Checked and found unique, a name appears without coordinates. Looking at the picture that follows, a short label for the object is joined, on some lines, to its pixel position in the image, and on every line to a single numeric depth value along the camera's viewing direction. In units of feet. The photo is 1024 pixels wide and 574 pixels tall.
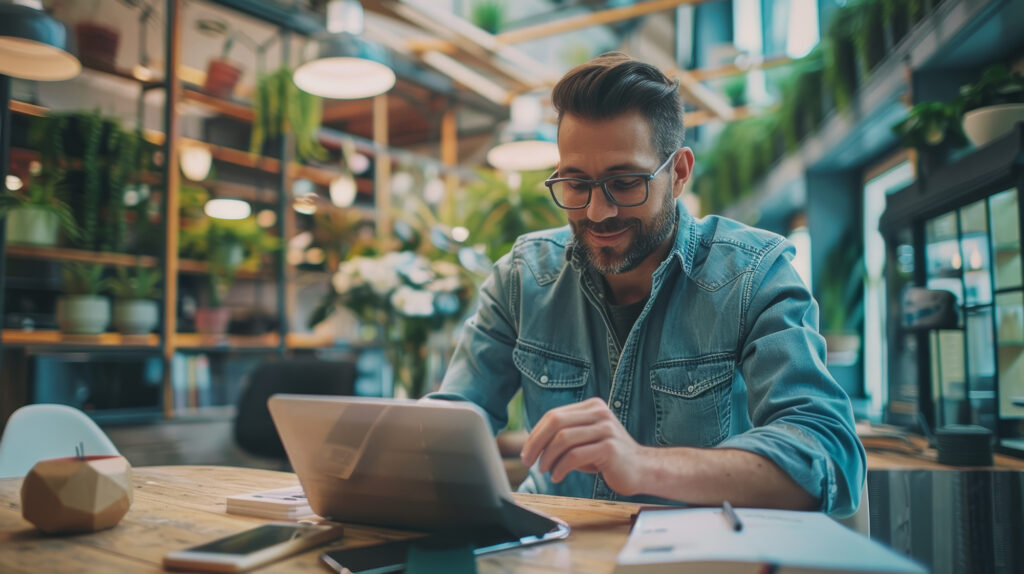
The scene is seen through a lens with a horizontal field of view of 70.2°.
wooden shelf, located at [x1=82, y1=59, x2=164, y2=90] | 13.87
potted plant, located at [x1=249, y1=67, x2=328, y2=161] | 16.31
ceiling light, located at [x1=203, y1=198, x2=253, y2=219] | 16.47
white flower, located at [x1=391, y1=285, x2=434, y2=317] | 10.66
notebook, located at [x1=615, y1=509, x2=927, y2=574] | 2.12
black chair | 12.49
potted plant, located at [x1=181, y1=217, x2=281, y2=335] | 15.74
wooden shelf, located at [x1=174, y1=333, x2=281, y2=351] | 15.21
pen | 2.55
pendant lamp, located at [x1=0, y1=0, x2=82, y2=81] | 8.88
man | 3.32
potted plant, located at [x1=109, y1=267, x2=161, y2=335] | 13.52
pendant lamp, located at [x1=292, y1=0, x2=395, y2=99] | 10.84
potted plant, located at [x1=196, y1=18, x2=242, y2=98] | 16.06
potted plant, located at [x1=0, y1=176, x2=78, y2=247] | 12.23
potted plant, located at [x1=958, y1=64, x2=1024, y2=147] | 7.39
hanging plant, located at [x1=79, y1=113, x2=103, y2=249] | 12.97
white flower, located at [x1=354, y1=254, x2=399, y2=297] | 10.98
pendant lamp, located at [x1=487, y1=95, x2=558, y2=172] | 14.14
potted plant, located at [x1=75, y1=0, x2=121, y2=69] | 13.66
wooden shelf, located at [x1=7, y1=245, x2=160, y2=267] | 12.83
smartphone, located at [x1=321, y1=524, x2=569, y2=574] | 2.67
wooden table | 2.77
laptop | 2.78
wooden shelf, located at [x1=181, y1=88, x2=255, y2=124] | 15.98
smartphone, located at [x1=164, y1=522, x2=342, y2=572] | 2.65
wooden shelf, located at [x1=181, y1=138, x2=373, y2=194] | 17.24
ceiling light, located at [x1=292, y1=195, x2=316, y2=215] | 19.26
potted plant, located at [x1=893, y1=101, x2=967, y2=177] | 8.49
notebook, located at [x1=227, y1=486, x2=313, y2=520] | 3.58
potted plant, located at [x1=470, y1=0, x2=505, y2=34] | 16.28
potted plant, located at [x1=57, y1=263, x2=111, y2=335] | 12.69
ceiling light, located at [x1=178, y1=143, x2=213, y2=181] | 15.67
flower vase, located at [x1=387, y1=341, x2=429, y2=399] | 11.43
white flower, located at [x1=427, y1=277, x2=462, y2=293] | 10.98
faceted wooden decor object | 3.17
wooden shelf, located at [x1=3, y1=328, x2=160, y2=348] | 12.32
